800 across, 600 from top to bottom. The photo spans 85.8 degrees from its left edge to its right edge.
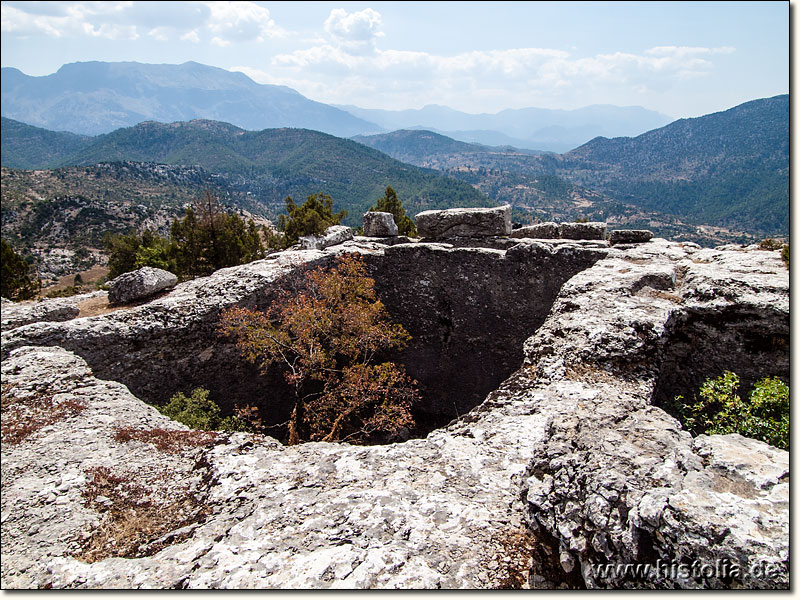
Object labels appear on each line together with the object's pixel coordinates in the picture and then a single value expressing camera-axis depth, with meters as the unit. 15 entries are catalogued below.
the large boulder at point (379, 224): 16.47
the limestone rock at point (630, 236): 13.17
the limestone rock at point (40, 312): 10.86
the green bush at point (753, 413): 4.90
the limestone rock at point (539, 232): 15.75
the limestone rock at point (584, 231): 14.44
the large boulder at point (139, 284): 12.95
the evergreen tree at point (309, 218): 21.94
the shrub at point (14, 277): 21.30
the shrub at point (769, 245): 11.73
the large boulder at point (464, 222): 14.62
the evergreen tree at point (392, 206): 27.74
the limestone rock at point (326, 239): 15.63
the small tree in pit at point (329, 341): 9.91
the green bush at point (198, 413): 9.20
